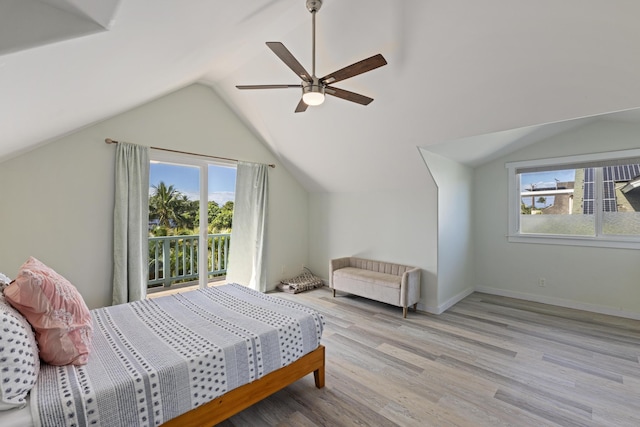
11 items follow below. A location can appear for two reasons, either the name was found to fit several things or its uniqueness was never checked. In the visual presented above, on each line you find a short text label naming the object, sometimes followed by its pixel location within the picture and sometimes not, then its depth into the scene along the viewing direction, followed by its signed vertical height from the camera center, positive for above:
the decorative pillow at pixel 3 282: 1.61 -0.44
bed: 1.27 -0.82
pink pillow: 1.43 -0.56
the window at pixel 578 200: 3.67 +0.21
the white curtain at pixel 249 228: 4.39 -0.26
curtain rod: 3.18 +0.78
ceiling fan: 1.92 +1.00
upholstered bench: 3.63 -0.94
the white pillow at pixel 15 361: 1.16 -0.66
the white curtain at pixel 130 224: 3.19 -0.16
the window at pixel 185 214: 3.86 -0.05
